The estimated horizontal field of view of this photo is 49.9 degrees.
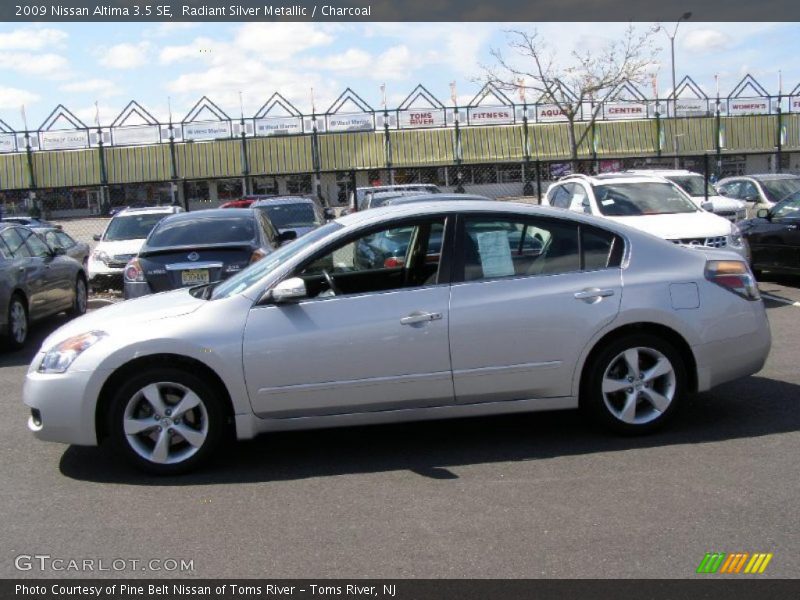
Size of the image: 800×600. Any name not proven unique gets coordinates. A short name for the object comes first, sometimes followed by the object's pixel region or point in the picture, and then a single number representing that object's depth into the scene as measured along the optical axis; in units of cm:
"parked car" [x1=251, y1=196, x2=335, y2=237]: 1609
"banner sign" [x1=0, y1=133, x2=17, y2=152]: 4659
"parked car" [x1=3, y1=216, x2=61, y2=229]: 2591
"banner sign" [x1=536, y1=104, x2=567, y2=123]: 4634
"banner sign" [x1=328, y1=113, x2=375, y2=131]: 4659
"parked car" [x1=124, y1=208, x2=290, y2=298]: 909
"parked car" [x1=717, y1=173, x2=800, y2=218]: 1877
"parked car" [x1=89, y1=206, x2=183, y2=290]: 1495
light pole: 3015
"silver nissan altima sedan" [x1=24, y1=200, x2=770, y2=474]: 514
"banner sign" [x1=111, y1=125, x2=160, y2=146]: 4616
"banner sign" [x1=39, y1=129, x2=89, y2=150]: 4688
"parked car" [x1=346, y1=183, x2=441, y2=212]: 1924
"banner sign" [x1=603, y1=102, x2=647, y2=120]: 4622
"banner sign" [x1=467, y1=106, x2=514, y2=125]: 4653
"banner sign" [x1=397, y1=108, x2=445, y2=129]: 4631
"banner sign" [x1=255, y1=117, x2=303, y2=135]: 4653
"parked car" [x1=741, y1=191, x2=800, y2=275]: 1178
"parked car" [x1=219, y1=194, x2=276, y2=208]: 2633
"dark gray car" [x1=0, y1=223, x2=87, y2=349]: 1006
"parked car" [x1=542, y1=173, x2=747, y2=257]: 1055
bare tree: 2488
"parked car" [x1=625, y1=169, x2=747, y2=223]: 1756
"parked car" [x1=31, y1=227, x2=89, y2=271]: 1555
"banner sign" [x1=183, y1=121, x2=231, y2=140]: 4636
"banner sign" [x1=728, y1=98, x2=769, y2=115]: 4825
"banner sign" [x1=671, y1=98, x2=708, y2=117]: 4744
